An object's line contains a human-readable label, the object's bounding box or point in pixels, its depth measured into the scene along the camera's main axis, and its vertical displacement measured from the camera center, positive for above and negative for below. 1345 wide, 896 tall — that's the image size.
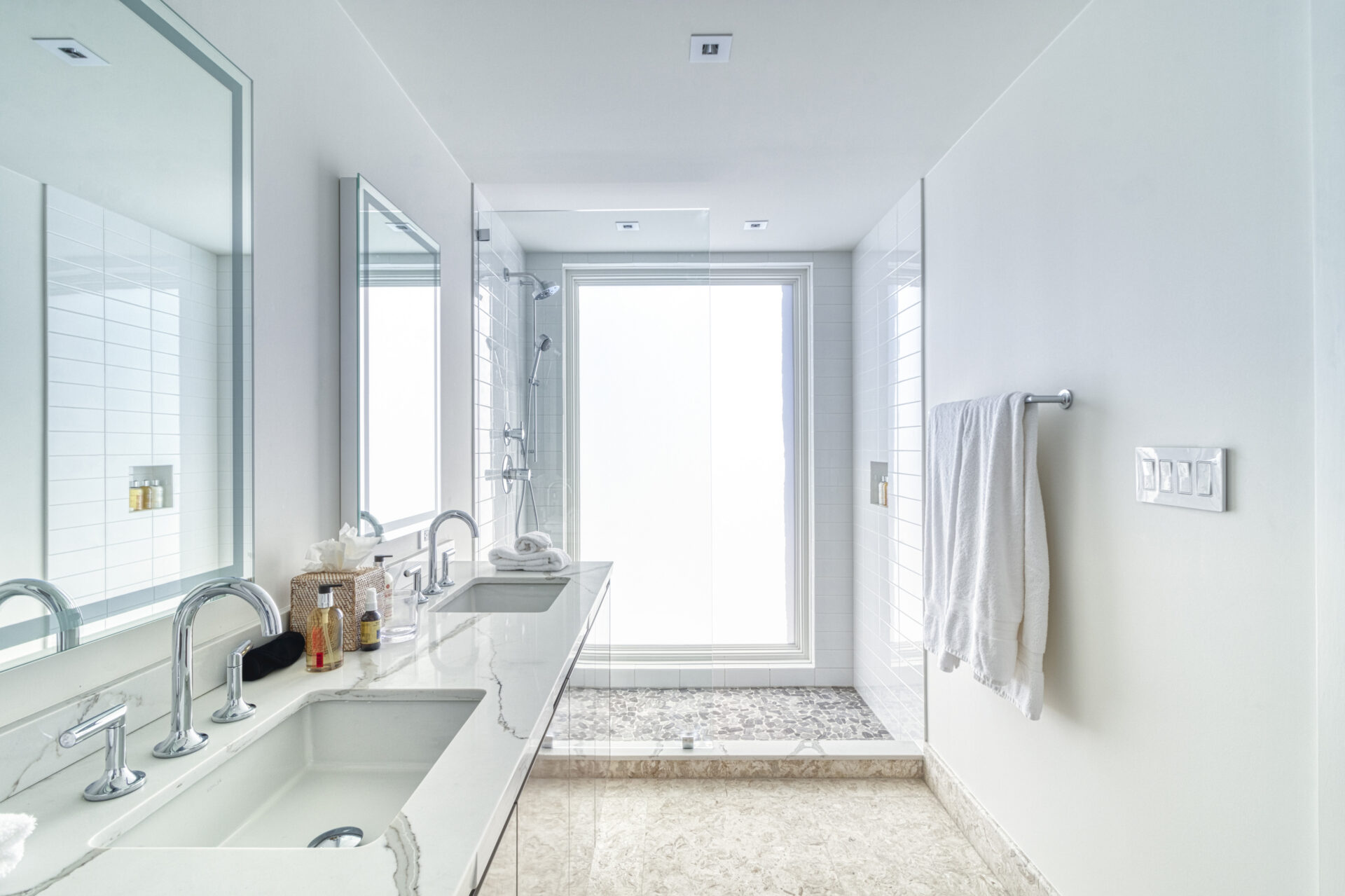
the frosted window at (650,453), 2.69 -0.01
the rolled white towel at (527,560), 2.15 -0.36
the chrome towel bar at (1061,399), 1.68 +0.13
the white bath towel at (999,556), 1.73 -0.29
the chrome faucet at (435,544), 1.85 -0.27
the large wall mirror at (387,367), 1.63 +0.23
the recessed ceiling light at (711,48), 1.75 +1.09
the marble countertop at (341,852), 0.64 -0.42
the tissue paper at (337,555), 1.39 -0.22
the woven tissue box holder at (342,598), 1.31 -0.30
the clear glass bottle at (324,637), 1.21 -0.34
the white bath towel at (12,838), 0.54 -0.32
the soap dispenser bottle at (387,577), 1.47 -0.29
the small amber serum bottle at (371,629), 1.34 -0.36
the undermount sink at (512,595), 2.04 -0.45
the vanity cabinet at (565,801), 0.92 -0.68
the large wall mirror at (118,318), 0.81 +0.19
